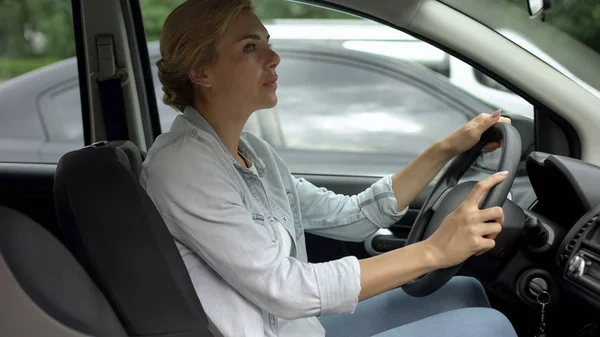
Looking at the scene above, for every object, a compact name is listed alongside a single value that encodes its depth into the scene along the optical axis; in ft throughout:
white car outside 6.54
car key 5.71
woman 4.84
